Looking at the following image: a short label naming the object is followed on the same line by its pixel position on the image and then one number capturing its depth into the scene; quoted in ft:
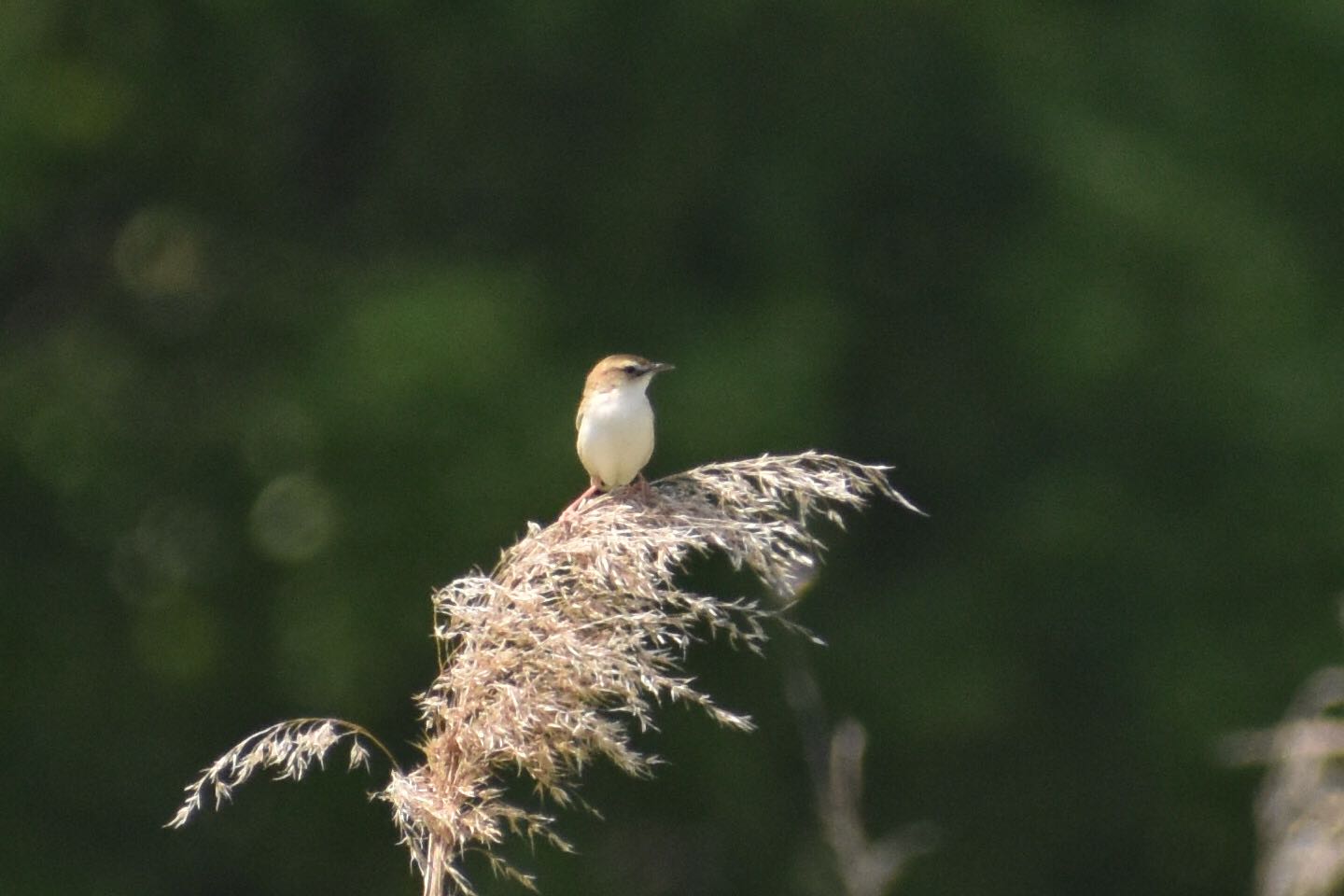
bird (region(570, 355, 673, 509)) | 37.45
